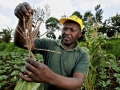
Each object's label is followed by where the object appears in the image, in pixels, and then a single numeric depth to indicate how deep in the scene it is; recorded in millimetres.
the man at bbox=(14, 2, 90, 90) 792
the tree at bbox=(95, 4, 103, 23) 15755
